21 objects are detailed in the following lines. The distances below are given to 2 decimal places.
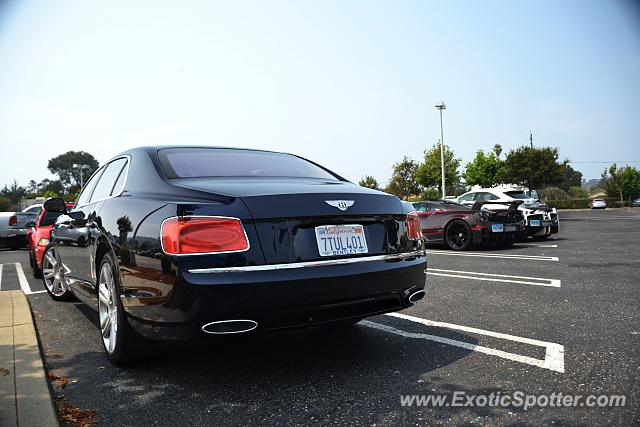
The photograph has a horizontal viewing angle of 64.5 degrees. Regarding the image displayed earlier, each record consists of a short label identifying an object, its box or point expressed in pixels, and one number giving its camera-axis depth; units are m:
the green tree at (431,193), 41.66
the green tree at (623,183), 70.00
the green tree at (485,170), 47.75
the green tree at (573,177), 125.79
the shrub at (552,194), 57.91
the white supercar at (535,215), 11.70
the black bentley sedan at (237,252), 2.62
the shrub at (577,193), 66.12
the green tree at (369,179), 69.38
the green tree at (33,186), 117.52
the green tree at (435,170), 41.47
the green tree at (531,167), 48.34
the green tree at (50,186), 114.62
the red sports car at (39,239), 7.79
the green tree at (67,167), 119.31
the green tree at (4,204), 57.26
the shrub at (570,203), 52.75
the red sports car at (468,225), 11.16
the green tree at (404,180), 58.88
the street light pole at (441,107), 31.03
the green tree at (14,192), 89.12
